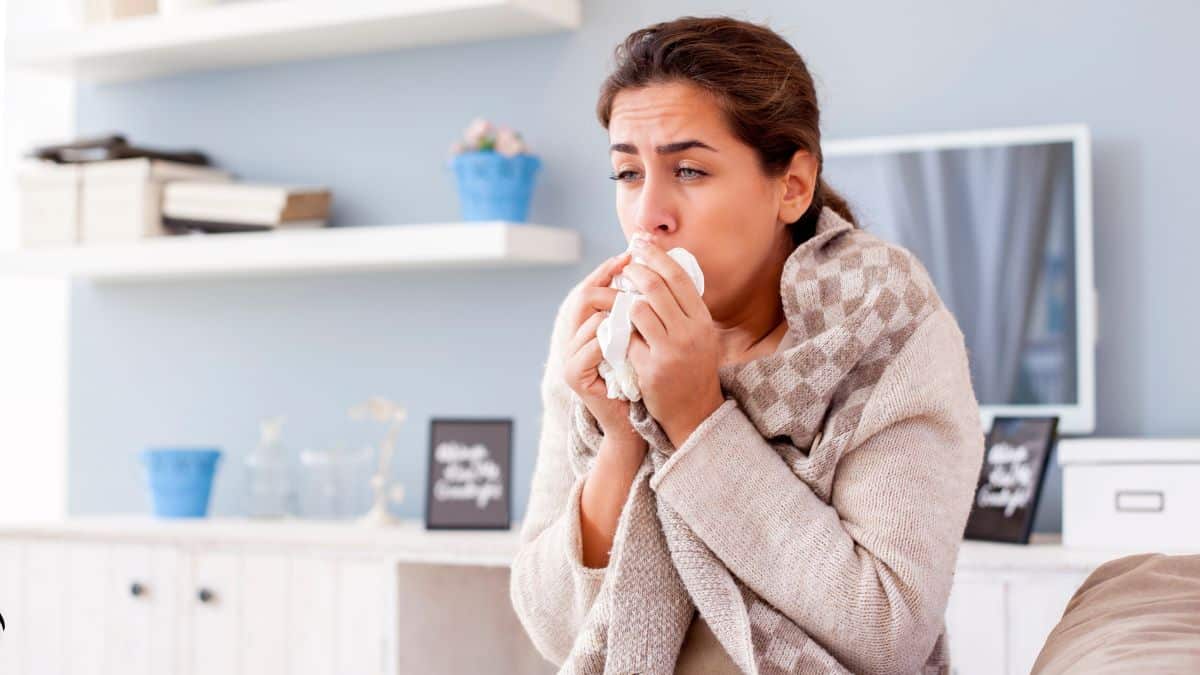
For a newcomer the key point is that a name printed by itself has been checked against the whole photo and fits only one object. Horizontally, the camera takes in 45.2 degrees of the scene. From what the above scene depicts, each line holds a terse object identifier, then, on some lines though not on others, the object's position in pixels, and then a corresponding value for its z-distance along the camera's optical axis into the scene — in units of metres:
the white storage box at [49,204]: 3.28
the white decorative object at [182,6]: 3.16
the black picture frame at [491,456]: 2.78
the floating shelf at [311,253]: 2.82
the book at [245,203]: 3.09
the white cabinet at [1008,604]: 2.17
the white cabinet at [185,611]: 2.71
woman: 1.29
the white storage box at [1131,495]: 2.21
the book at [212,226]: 3.12
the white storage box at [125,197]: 3.18
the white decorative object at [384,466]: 2.95
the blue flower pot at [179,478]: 3.13
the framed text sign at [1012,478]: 2.36
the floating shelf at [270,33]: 2.91
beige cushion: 1.00
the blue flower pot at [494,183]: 2.86
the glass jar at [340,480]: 3.16
